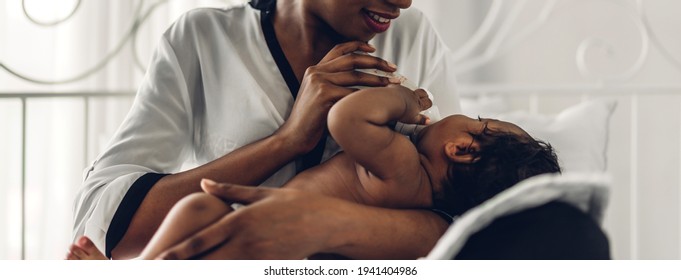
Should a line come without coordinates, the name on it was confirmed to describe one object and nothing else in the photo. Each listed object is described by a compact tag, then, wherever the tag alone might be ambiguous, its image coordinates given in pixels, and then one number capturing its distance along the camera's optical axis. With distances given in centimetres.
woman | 95
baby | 84
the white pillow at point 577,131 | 124
